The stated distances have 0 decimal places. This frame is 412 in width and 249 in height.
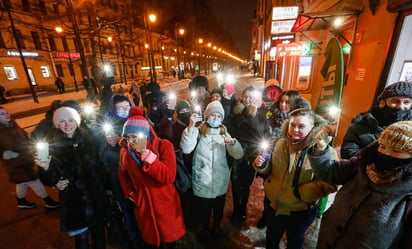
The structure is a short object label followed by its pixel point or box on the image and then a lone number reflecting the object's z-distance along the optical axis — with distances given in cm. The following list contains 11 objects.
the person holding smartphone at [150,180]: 186
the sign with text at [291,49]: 1020
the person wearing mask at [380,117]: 196
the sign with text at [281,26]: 1414
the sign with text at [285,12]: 1397
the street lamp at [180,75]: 2826
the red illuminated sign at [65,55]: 2538
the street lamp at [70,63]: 2658
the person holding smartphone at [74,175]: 213
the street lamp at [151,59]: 1498
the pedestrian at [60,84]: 1928
